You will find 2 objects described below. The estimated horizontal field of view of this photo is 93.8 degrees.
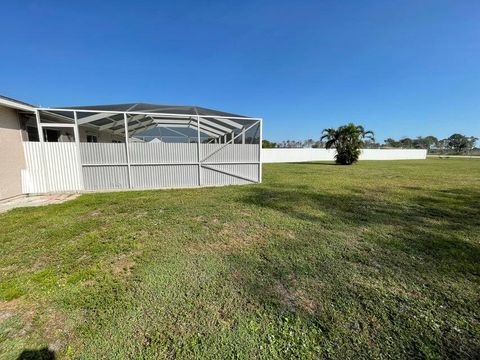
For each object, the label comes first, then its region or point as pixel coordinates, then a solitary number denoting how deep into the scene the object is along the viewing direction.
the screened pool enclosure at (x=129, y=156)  7.29
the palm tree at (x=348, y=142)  20.27
